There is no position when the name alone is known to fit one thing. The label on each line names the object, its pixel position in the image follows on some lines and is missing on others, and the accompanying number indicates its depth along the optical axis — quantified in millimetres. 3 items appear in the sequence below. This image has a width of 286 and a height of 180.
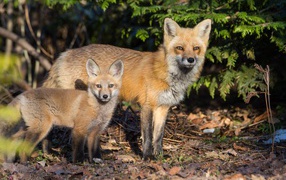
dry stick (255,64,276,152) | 10555
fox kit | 10648
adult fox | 11937
